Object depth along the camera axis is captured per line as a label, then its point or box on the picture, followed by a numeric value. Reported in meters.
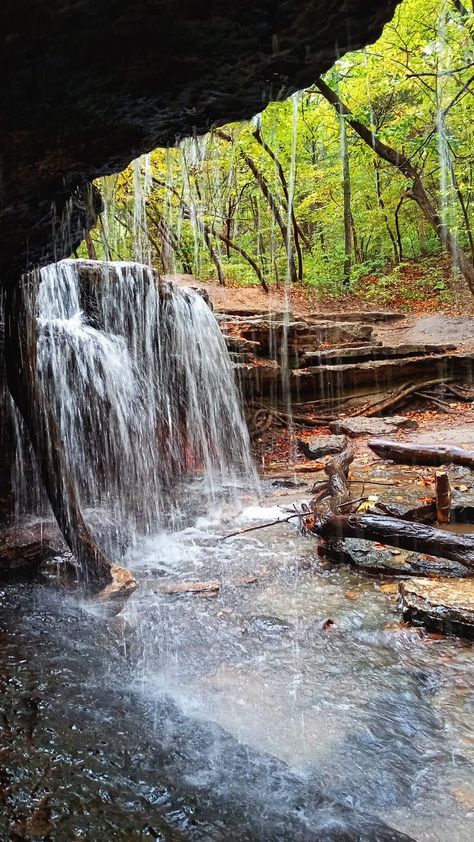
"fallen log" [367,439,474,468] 6.84
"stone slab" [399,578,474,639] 3.78
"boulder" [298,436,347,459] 9.84
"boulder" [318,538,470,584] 4.75
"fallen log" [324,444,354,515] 6.29
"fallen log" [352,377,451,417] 12.35
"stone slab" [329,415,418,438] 10.85
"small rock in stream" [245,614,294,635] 4.06
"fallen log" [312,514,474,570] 4.68
